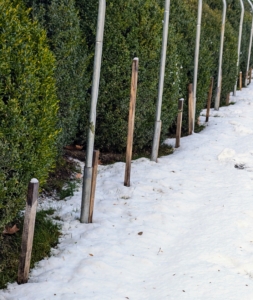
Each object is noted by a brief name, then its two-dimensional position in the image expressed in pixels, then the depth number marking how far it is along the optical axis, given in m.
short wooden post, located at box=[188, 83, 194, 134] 8.69
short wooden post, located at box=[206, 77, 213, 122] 10.12
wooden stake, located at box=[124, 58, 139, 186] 5.38
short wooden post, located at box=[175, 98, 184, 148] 7.80
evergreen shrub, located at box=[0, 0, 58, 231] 3.51
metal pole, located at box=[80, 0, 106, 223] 4.43
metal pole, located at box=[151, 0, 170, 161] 6.54
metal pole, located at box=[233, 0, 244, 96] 14.23
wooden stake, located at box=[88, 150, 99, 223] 4.59
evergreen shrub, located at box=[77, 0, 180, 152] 6.55
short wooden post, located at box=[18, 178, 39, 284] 3.45
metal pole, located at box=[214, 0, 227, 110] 11.43
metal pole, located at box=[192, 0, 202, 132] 8.81
